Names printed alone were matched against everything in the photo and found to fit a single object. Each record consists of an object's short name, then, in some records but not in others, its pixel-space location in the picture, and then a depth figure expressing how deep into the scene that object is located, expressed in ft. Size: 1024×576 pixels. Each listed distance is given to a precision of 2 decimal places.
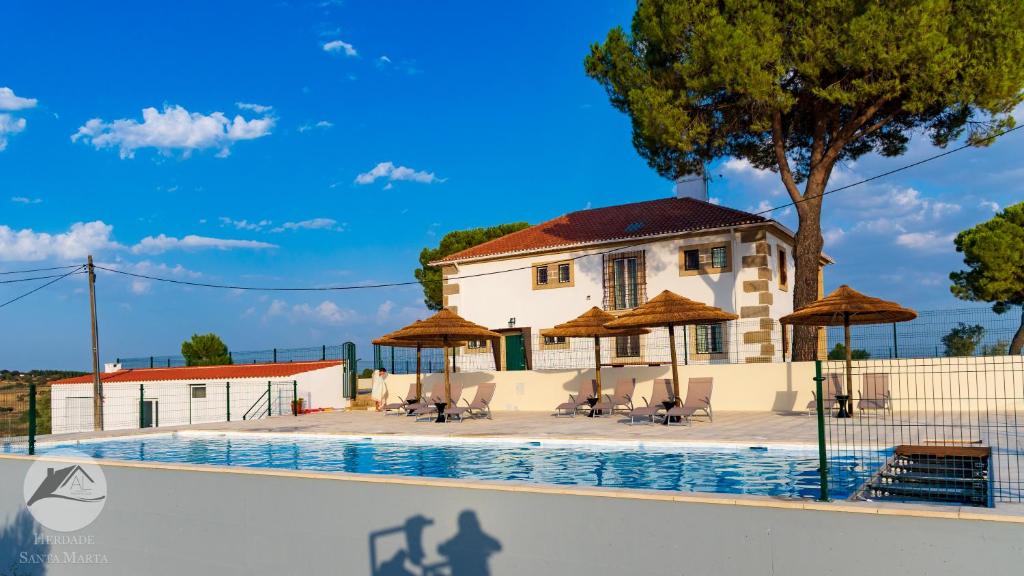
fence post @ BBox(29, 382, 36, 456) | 40.45
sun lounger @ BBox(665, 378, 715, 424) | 48.16
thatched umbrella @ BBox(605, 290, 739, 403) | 51.34
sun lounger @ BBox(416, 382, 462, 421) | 60.12
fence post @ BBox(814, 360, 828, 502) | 19.37
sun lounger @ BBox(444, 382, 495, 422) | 57.52
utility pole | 83.20
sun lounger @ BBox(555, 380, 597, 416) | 59.26
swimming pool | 30.30
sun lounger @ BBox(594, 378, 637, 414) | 57.00
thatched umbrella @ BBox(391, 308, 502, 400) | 58.29
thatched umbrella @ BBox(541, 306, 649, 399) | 58.59
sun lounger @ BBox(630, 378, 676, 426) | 50.45
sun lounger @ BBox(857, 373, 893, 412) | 48.44
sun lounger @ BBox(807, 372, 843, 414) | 50.45
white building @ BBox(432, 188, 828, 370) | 76.54
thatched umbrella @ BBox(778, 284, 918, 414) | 47.65
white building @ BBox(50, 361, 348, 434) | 97.09
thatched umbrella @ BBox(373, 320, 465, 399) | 62.95
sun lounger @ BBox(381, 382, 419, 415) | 65.35
